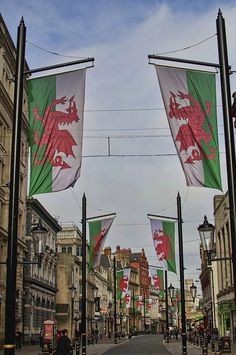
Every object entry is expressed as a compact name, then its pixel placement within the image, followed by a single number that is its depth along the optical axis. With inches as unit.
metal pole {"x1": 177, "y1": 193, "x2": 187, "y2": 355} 1160.8
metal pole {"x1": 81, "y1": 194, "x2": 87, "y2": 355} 1085.1
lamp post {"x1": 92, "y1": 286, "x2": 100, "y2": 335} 3927.7
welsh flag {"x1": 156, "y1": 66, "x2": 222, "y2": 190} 475.8
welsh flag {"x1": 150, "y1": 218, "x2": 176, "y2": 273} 1171.9
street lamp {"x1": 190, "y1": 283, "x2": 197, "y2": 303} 1784.2
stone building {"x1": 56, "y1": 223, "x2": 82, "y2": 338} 3157.0
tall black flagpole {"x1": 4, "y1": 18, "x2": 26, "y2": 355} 403.5
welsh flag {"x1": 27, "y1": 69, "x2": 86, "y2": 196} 496.7
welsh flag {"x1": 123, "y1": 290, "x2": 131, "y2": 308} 2421.5
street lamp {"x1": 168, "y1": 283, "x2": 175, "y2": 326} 2015.3
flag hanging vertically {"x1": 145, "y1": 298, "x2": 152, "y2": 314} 5305.1
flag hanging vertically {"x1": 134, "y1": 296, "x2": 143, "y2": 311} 4067.4
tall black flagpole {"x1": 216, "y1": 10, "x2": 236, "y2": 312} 415.8
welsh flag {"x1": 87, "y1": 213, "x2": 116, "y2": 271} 1077.1
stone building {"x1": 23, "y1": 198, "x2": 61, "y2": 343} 2284.7
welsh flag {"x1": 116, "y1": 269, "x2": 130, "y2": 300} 2276.1
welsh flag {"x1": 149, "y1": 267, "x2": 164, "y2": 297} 1860.2
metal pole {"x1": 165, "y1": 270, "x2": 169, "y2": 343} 2171.5
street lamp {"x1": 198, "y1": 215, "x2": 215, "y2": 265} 663.8
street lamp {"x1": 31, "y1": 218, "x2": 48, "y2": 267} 703.7
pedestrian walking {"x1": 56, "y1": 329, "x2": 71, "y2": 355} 790.0
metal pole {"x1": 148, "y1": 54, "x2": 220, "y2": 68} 477.9
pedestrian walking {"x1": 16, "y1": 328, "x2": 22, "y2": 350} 1824.7
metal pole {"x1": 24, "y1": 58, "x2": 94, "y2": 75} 498.6
